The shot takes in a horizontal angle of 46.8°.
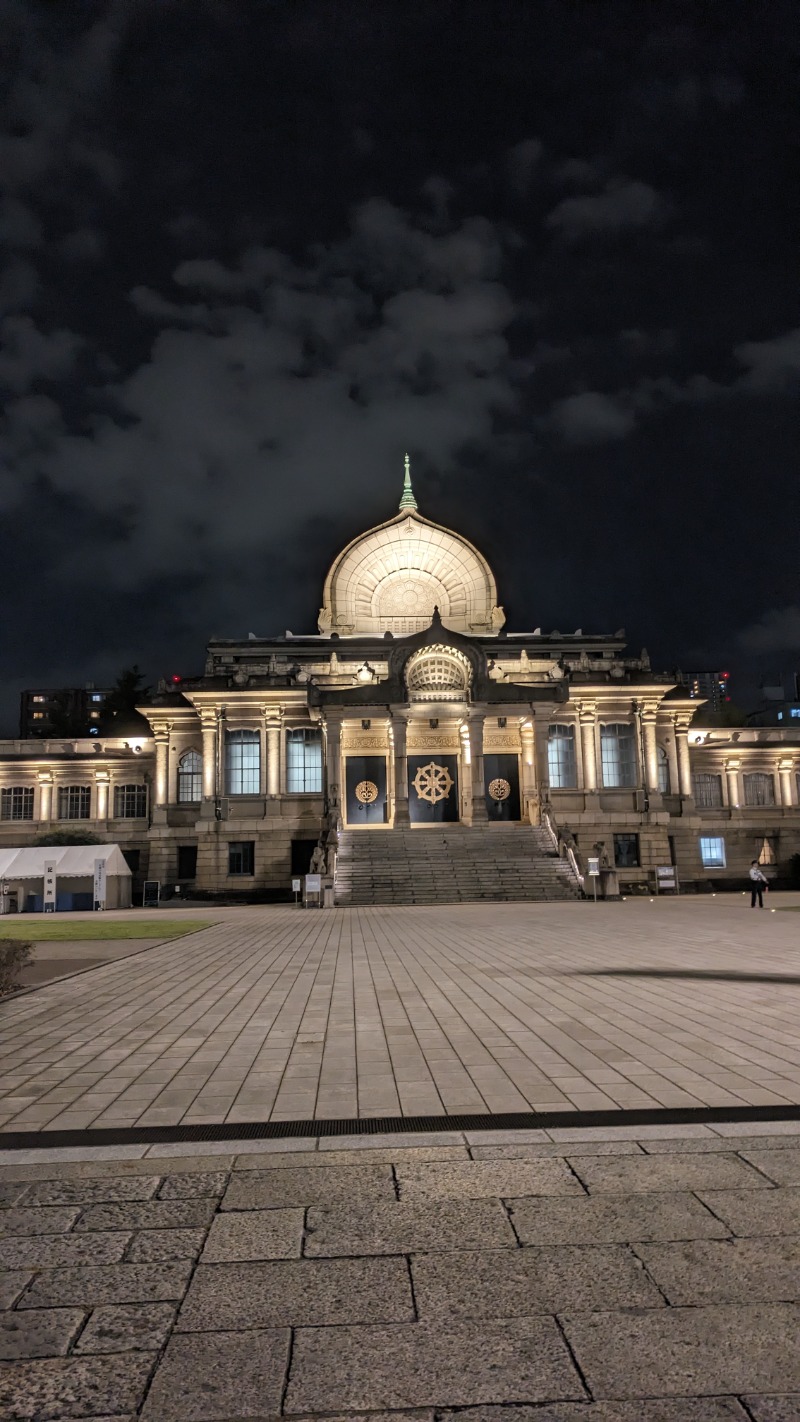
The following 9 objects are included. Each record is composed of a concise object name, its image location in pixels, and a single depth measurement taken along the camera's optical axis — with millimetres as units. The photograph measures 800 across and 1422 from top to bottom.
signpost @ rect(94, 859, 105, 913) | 40656
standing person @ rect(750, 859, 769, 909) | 33156
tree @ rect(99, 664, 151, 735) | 90438
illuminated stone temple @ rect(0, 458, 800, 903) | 47812
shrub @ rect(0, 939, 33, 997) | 13328
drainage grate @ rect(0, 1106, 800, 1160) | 6316
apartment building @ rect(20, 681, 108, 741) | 142625
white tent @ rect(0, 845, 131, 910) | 40906
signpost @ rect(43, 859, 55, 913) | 40544
